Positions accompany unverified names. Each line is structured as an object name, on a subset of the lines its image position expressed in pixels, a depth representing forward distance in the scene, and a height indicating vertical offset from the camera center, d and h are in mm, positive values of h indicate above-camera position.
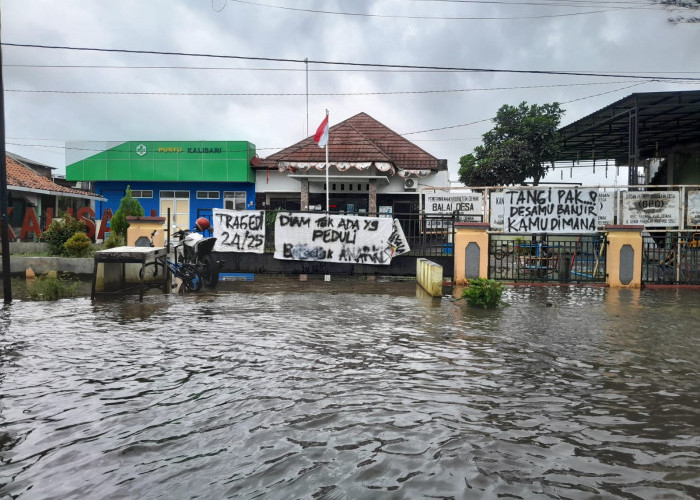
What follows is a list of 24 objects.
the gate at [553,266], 15641 -886
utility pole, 10998 +345
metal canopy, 20328 +4967
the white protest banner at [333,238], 15273 -112
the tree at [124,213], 21406 +794
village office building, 29781 +3347
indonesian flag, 22291 +4015
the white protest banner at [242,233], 15438 +9
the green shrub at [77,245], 16625 -377
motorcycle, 13156 -472
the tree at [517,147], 33531 +5285
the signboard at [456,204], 18391 +1001
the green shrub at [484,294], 11000 -1136
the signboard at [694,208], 16156 +803
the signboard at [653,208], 16156 +799
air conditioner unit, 31344 +2767
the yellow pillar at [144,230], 15211 +66
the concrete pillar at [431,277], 12391 -973
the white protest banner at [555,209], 15578 +723
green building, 35844 +3884
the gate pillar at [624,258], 15109 -588
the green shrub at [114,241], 17469 -268
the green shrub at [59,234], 17641 -63
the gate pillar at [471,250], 14898 -398
